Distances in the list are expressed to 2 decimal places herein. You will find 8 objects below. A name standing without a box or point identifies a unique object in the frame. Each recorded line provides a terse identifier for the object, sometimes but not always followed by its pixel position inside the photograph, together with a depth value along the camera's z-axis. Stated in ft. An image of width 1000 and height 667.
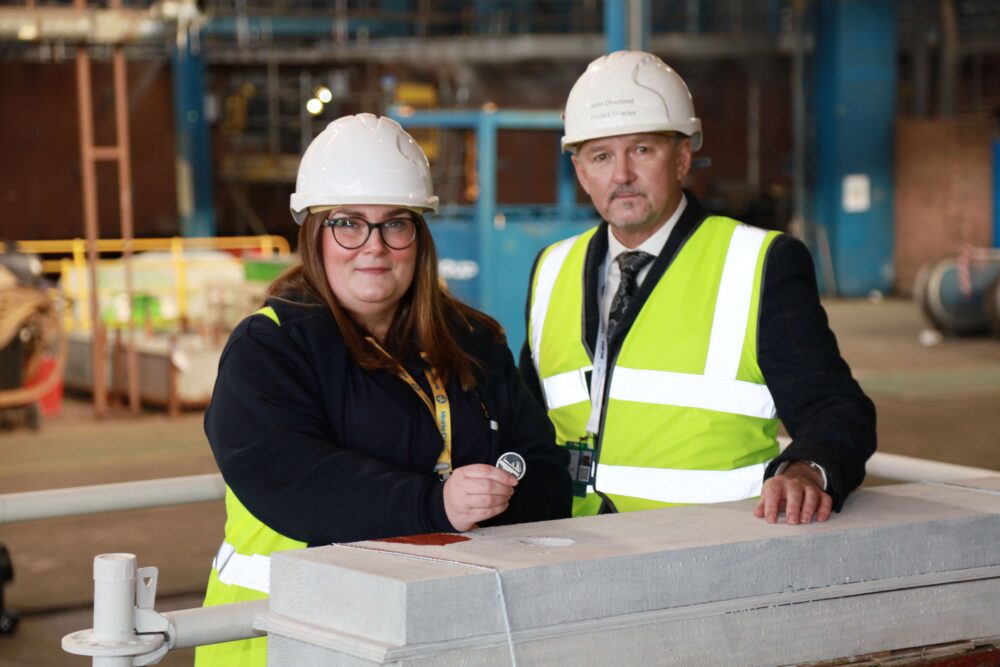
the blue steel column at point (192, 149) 87.04
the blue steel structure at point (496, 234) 46.50
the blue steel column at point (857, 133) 81.61
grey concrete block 6.66
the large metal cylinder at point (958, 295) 58.85
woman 8.64
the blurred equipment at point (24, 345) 37.35
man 10.77
